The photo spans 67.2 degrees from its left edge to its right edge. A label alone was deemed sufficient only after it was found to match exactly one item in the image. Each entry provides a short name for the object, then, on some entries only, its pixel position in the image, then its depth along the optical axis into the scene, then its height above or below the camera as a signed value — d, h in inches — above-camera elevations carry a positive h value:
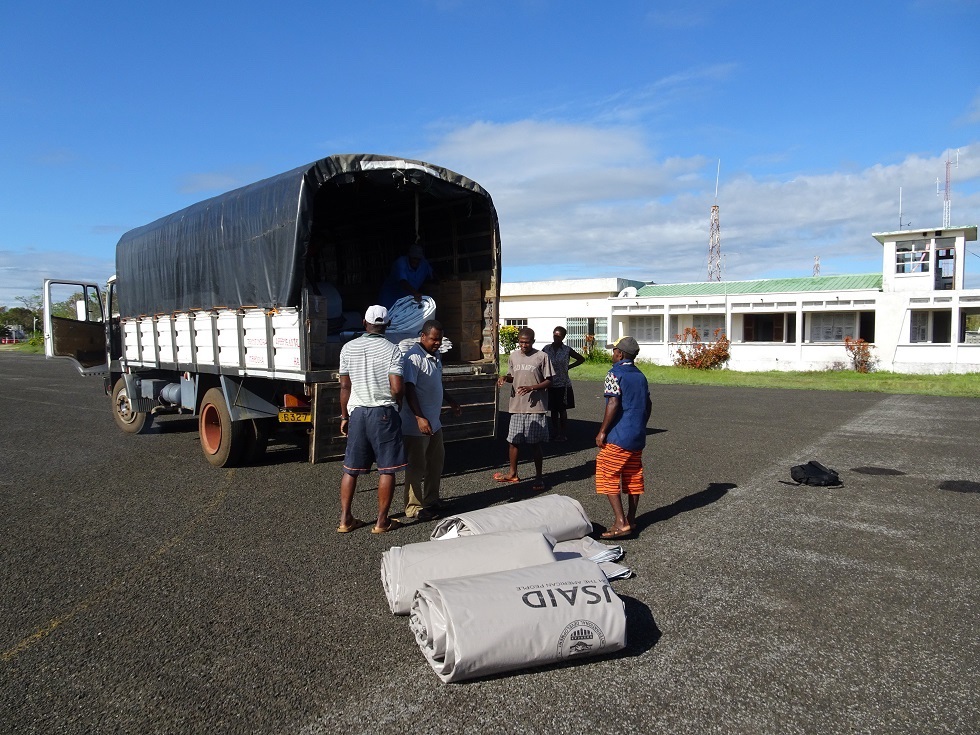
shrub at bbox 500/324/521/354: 1279.5 -33.1
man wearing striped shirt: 226.5 -28.4
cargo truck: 291.0 +13.0
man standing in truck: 353.4 +20.5
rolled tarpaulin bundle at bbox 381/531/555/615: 162.6 -53.2
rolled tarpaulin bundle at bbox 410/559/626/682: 134.2 -56.4
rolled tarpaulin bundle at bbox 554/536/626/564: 197.8 -62.7
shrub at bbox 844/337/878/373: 1012.5 -53.1
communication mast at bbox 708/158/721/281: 2418.8 +237.4
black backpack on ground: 303.0 -65.0
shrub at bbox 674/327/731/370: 1118.5 -51.5
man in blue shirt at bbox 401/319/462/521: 242.7 -30.0
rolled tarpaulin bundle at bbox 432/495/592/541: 197.5 -54.8
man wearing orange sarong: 221.9 -35.0
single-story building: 990.4 +10.0
